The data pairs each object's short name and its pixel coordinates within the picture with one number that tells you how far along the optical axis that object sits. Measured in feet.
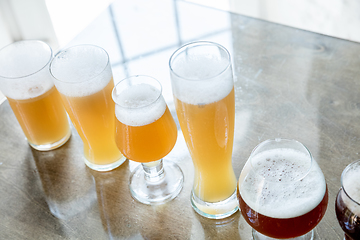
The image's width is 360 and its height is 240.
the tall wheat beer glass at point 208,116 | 2.38
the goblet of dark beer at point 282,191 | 2.19
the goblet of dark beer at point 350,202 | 2.09
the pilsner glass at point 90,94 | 2.90
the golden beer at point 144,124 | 2.72
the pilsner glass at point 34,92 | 3.22
